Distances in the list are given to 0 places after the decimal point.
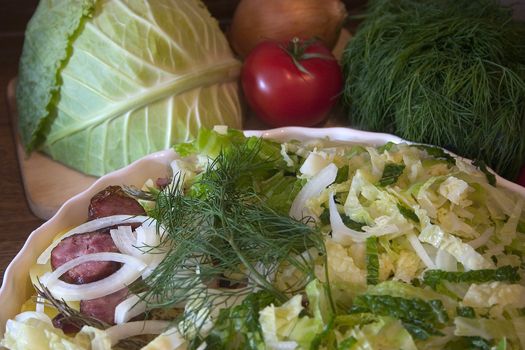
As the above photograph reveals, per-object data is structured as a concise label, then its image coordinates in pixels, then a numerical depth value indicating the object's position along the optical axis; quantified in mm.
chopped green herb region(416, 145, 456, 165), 443
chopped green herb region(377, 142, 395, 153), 452
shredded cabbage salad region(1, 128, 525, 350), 349
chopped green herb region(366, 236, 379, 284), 378
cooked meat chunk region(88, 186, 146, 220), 416
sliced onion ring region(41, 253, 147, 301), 379
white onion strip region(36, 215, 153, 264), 407
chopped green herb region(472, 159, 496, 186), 434
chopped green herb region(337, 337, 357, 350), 340
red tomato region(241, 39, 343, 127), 530
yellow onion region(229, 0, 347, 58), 581
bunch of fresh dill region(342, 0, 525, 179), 471
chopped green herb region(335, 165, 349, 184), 424
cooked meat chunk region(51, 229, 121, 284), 384
